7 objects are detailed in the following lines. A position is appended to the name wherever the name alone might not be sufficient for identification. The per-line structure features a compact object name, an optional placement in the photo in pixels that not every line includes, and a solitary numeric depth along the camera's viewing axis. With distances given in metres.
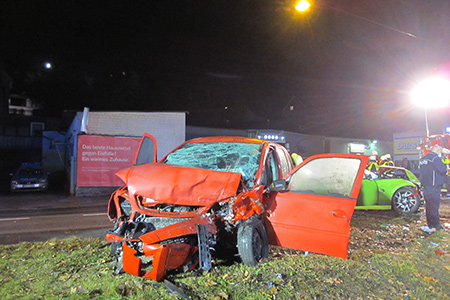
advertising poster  12.36
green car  7.29
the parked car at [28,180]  12.78
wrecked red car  3.15
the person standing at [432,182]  5.73
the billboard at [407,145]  20.28
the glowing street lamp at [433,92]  13.82
